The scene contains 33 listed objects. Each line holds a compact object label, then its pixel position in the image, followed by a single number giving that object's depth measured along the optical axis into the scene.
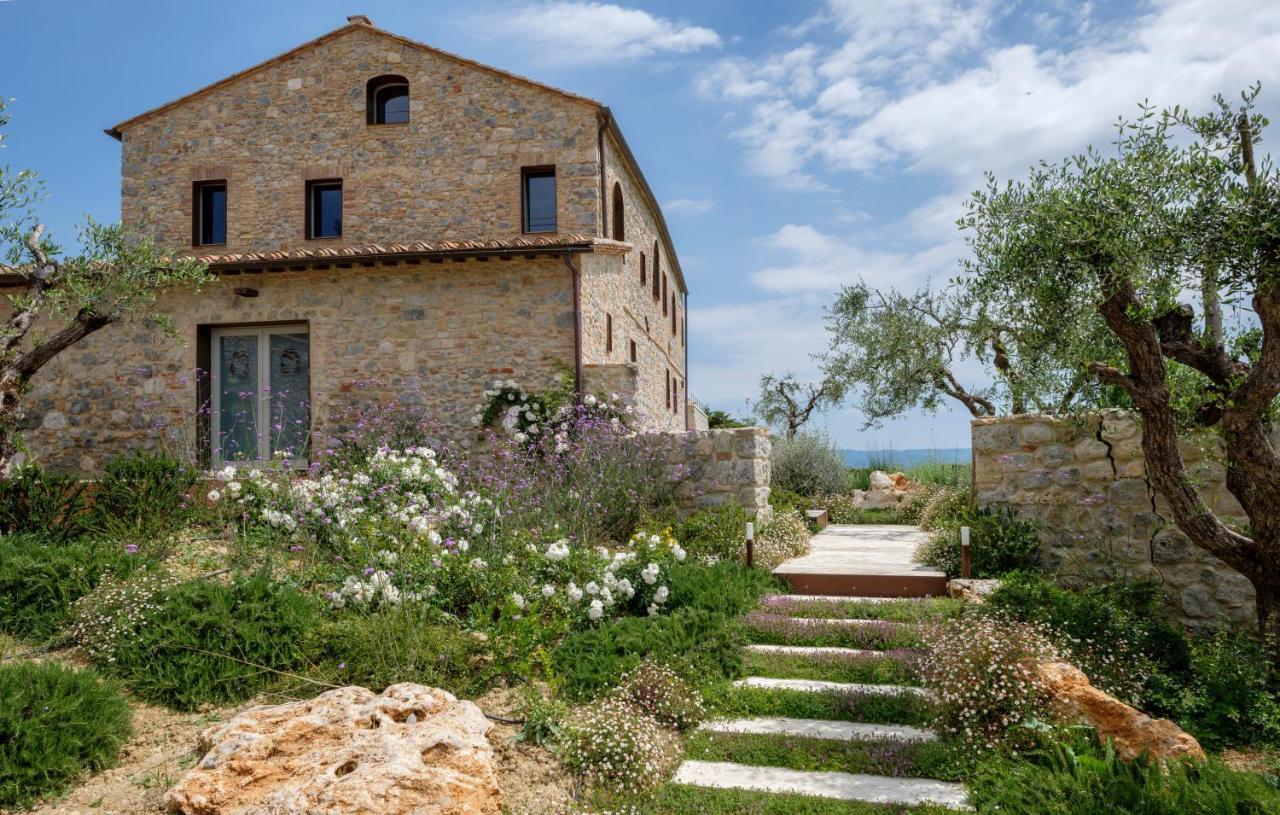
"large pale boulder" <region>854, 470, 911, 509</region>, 15.91
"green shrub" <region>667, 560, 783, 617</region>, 6.34
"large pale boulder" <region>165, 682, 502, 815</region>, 3.42
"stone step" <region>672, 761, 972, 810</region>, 3.93
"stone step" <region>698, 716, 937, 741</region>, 4.59
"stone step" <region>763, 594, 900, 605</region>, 7.10
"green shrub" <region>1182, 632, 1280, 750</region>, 4.59
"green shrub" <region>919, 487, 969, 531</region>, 9.52
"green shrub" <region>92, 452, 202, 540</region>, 8.12
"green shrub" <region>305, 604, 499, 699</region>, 4.96
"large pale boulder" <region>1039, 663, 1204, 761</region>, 3.91
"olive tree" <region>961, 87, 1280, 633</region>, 5.05
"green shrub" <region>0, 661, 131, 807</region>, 4.03
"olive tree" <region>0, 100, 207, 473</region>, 8.52
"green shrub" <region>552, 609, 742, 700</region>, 5.01
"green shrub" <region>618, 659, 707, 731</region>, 4.72
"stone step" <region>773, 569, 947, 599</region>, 7.65
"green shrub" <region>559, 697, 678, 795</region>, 4.01
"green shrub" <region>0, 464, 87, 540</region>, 8.18
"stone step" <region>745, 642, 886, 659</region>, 5.71
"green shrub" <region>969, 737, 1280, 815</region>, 3.32
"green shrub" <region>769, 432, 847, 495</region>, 15.27
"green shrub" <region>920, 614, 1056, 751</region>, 4.39
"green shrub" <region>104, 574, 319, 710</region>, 5.01
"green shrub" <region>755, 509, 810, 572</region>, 8.71
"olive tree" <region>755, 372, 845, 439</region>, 24.92
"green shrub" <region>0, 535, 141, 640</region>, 6.01
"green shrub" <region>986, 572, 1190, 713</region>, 5.01
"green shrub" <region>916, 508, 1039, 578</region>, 7.83
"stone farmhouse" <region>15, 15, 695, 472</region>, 11.90
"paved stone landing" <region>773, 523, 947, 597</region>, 7.68
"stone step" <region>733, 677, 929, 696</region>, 5.10
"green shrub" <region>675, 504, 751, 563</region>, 8.80
